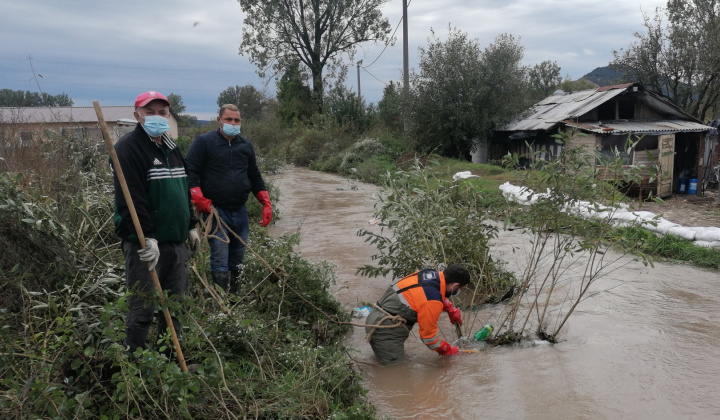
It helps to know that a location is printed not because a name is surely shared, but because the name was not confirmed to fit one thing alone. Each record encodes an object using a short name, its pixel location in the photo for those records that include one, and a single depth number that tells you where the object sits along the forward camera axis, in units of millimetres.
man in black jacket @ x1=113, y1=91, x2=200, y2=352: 2926
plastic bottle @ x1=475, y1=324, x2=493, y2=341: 4805
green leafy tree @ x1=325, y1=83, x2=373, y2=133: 28734
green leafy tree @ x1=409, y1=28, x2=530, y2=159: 19344
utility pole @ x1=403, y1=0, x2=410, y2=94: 20688
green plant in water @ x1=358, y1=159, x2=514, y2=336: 5297
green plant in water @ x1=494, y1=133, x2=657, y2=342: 4281
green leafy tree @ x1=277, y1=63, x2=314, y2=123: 32719
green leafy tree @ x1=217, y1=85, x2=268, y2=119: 47078
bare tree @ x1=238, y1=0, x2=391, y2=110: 31984
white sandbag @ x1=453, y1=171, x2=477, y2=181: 15047
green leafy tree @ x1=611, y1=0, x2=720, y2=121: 19500
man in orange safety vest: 4223
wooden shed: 15000
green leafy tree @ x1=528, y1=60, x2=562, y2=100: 39656
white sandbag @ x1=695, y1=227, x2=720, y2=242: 8031
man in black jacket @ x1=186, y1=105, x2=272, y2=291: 4574
